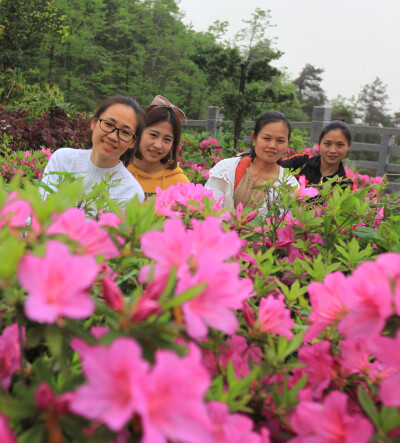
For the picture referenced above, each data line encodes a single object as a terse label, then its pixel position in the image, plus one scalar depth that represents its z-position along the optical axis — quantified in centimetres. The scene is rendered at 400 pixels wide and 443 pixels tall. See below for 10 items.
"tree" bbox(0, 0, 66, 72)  1473
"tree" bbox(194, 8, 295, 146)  898
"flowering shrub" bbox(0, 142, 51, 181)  322
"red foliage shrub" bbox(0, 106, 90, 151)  527
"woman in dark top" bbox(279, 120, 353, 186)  382
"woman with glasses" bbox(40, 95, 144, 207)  229
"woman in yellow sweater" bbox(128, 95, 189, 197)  326
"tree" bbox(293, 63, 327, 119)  5031
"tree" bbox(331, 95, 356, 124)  3944
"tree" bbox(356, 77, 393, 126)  4431
